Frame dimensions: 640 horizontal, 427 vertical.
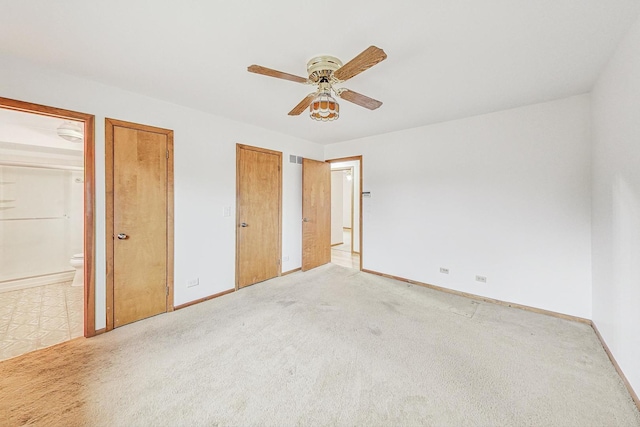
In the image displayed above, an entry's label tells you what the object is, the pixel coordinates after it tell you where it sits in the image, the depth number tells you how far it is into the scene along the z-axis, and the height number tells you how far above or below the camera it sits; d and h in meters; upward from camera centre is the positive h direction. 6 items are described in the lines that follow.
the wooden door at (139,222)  2.52 -0.11
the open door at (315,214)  4.50 -0.04
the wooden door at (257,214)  3.61 -0.03
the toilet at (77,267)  3.78 -0.88
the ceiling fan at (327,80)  1.65 +1.01
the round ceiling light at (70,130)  3.14 +1.08
